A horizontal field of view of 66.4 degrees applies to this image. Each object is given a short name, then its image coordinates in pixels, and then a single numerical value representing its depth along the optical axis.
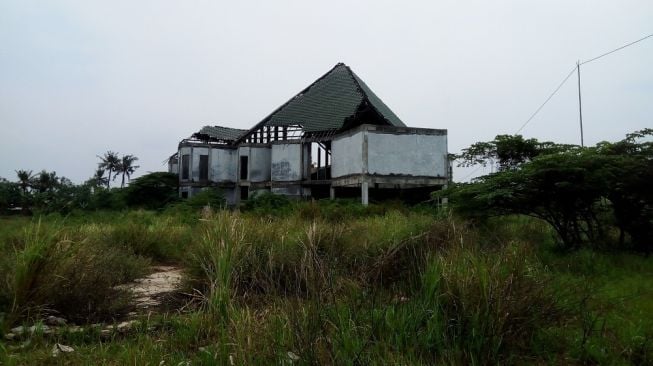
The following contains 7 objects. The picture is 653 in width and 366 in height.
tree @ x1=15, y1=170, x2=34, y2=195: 37.07
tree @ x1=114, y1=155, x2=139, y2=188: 62.64
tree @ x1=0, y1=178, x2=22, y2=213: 29.80
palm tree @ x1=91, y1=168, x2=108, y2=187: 59.03
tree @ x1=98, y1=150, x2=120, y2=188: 61.81
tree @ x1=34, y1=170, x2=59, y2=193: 41.03
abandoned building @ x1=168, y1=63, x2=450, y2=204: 19.70
